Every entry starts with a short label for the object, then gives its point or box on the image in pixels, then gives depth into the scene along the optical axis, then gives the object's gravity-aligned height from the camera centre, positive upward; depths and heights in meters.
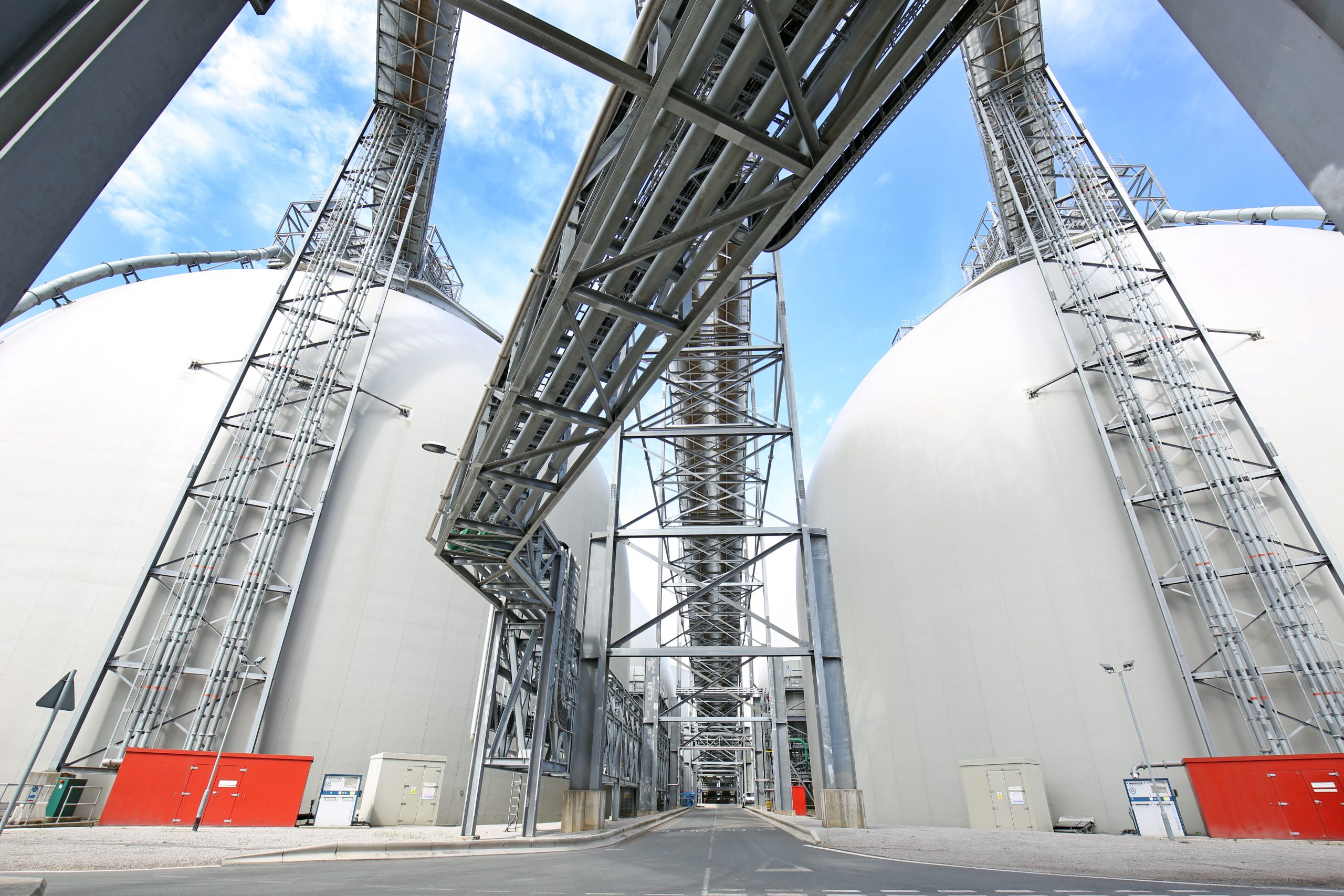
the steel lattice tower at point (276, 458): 15.55 +8.45
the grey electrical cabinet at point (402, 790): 15.59 -0.78
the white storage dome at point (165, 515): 15.44 +6.04
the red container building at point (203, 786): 13.43 -0.75
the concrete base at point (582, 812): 13.69 -1.05
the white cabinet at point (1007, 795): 15.48 -0.59
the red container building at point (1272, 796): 11.54 -0.36
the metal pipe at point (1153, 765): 14.38 +0.19
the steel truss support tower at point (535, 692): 12.52 +1.43
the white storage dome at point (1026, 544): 15.74 +6.58
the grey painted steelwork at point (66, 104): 2.17 +2.33
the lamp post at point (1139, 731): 12.94 +0.91
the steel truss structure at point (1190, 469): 13.73 +7.43
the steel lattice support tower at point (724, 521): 14.70 +8.25
